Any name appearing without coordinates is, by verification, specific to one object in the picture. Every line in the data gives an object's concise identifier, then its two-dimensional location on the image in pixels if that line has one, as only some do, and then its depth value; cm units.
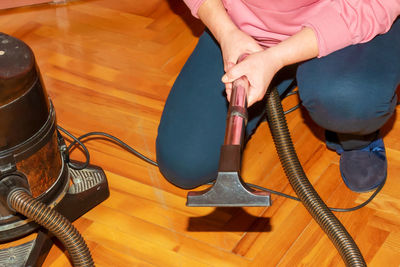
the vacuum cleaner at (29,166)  158
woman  172
